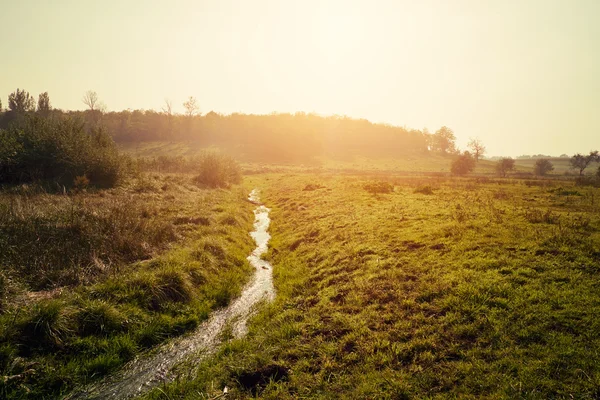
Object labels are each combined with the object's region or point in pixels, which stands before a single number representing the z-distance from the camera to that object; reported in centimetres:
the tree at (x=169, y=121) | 14262
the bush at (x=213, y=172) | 4091
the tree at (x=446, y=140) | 16512
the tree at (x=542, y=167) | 10244
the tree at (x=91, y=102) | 12300
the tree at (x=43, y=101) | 10481
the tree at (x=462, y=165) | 7431
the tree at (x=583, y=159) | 9294
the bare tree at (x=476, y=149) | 10950
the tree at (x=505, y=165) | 8569
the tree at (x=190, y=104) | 14662
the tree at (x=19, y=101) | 10688
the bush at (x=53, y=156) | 2311
